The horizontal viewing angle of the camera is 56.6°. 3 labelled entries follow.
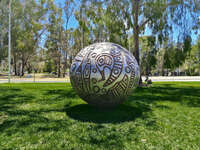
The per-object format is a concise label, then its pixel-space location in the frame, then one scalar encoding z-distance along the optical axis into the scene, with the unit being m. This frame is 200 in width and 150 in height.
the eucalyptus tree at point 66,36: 38.20
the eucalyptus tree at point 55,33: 40.53
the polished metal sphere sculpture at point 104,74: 5.63
